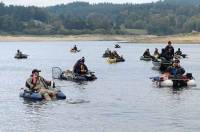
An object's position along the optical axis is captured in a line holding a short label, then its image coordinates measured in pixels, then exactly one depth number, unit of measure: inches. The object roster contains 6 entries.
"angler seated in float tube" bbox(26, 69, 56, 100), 1525.6
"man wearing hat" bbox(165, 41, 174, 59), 2349.7
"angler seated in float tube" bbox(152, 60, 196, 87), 1849.2
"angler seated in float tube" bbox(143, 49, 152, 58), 3520.4
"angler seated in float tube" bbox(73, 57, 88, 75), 2037.4
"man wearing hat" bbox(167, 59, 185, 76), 1841.8
